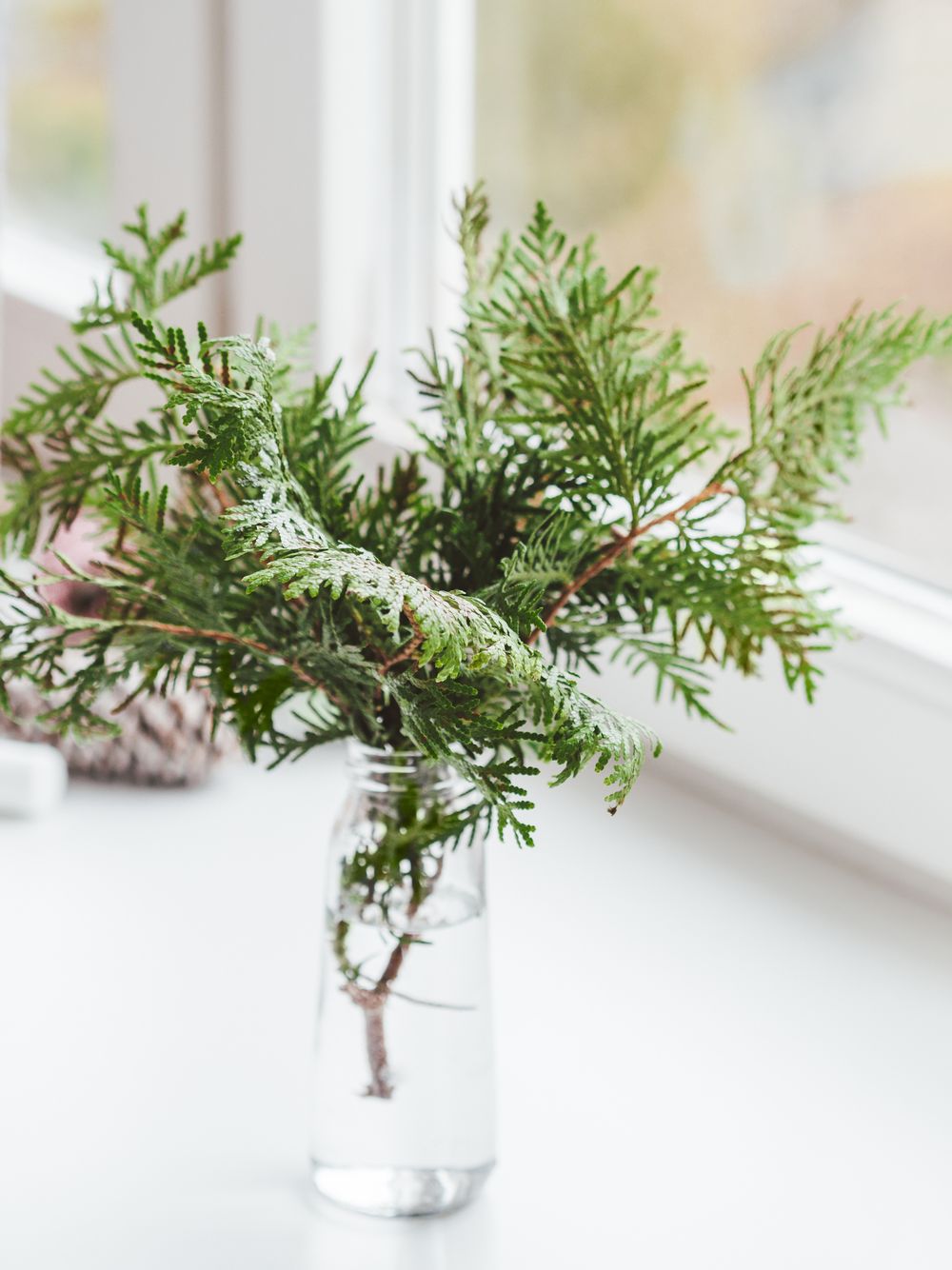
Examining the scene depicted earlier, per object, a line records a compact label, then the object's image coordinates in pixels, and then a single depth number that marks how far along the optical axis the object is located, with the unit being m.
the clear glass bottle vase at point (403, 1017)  1.04
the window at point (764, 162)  1.29
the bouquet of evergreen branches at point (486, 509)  1.00
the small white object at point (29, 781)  1.35
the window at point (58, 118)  2.06
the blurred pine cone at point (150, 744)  1.37
